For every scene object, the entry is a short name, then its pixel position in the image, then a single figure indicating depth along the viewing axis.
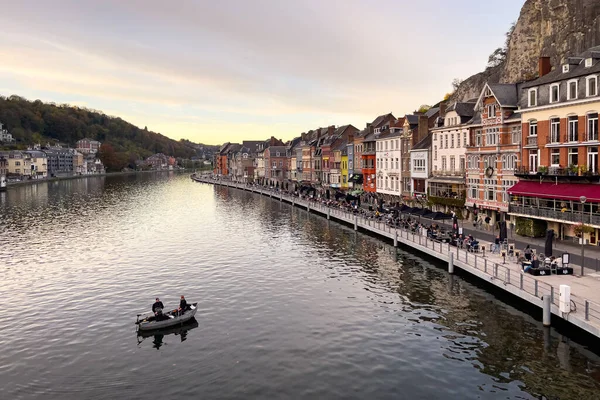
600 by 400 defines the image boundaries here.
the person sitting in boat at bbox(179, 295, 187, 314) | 32.57
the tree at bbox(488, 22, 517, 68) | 123.56
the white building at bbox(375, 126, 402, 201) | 85.99
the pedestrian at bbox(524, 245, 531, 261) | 38.09
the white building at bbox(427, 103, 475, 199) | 67.19
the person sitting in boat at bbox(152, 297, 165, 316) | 31.70
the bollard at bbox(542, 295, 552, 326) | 29.09
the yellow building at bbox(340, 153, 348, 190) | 112.75
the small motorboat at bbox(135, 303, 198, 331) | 31.06
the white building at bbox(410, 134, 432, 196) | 77.19
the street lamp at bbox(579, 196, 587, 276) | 34.11
